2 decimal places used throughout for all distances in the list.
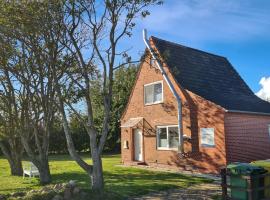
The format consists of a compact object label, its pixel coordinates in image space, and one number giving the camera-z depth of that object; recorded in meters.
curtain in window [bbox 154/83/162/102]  14.63
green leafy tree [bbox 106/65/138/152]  25.26
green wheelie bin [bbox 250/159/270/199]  7.04
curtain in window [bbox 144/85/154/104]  15.10
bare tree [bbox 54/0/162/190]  8.20
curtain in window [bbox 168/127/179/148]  13.80
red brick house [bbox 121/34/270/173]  12.13
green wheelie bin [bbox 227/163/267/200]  6.77
